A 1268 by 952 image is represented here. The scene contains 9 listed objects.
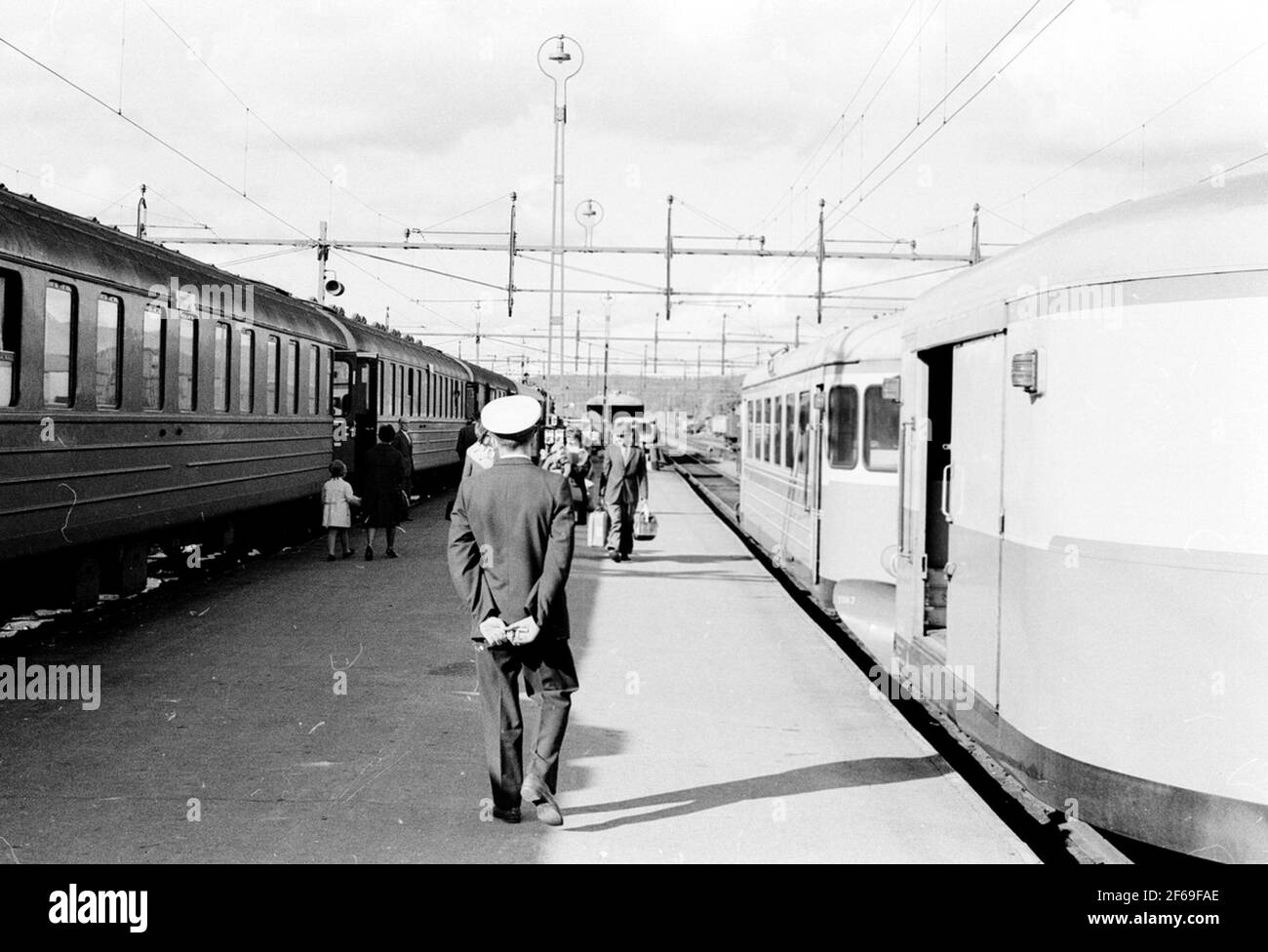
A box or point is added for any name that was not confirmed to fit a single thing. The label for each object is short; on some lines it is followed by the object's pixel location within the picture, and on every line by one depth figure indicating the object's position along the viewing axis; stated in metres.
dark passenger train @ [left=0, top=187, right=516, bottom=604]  9.09
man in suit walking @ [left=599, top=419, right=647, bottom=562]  16.09
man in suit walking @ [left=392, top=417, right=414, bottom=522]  17.32
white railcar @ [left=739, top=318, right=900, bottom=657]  11.72
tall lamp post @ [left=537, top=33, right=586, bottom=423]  21.96
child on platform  15.52
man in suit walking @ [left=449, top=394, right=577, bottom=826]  5.42
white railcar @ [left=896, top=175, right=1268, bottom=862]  4.94
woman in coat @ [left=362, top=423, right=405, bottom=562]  15.66
